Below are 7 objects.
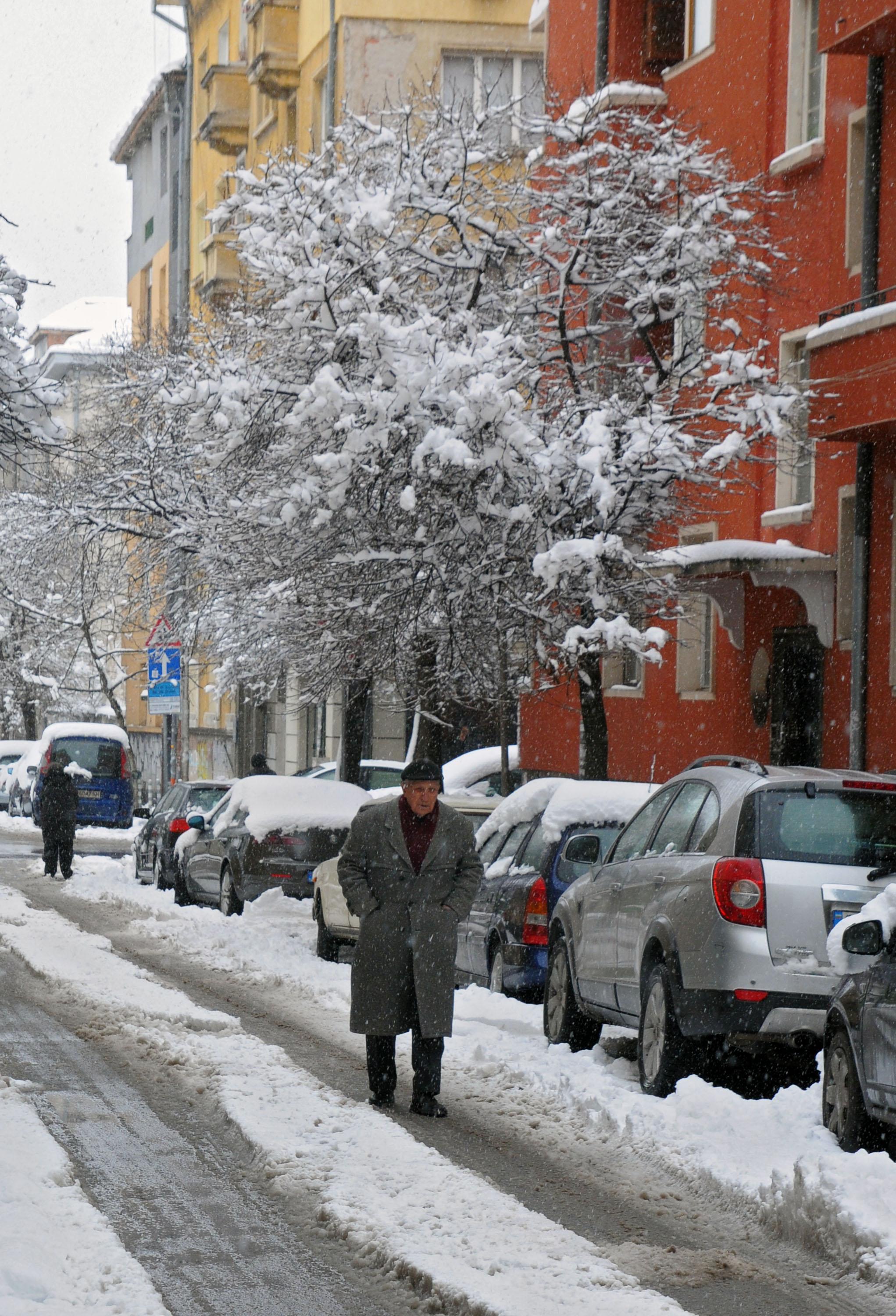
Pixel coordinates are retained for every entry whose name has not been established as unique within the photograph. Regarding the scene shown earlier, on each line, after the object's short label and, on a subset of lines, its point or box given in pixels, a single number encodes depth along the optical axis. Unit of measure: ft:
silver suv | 48.24
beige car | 87.15
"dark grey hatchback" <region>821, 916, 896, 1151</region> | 40.50
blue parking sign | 169.32
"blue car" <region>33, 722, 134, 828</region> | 214.70
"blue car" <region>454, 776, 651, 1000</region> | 68.76
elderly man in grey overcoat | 50.01
